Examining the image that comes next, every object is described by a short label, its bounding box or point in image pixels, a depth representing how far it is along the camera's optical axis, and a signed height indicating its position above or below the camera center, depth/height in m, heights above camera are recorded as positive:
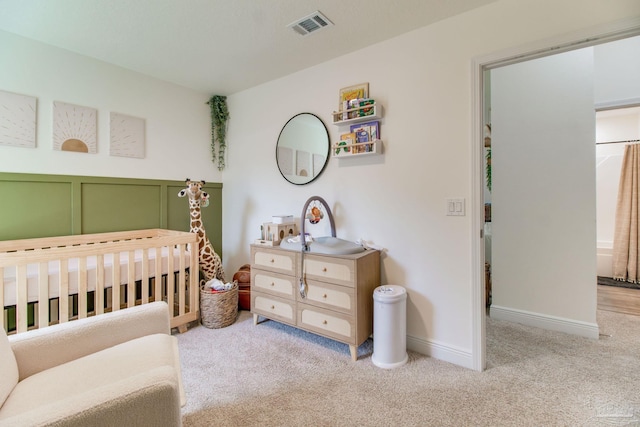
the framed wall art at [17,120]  2.13 +0.75
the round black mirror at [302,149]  2.60 +0.64
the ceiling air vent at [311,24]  1.93 +1.35
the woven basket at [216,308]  2.50 -0.84
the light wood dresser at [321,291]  2.00 -0.60
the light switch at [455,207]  1.94 +0.04
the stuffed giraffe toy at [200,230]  2.75 -0.15
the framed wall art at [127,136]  2.65 +0.77
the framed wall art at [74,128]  2.36 +0.76
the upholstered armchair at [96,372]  0.77 -0.58
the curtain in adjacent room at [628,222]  3.72 -0.15
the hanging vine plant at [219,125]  3.34 +1.08
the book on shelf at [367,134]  2.24 +0.64
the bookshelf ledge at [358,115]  2.19 +0.80
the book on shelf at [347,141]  2.33 +0.61
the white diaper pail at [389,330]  1.92 -0.80
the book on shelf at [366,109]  2.20 +0.82
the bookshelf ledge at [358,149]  2.21 +0.52
